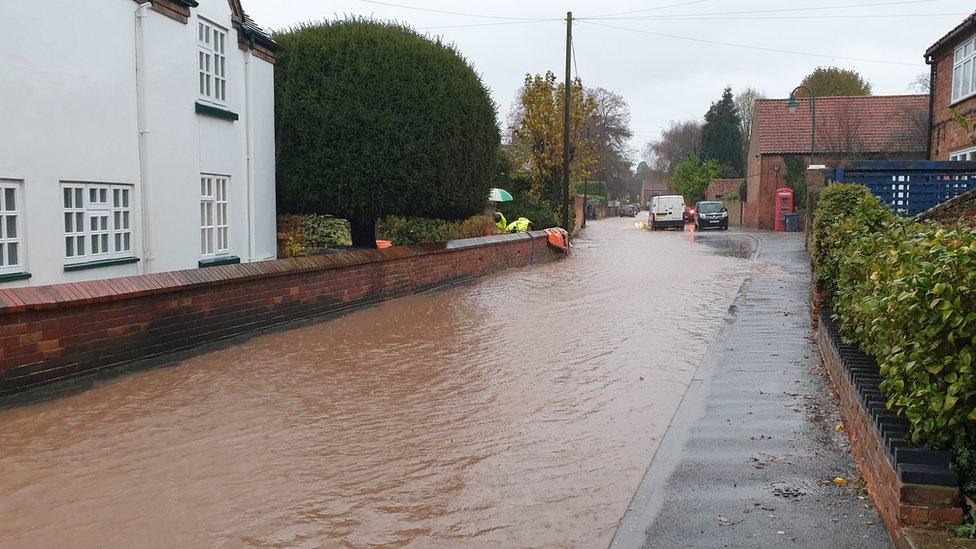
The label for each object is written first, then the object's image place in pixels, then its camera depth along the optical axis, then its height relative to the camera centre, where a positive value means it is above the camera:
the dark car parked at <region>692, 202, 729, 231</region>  45.28 -0.48
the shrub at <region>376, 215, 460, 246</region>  22.30 -0.63
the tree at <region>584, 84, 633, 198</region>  81.88 +7.48
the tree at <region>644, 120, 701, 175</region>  107.19 +8.22
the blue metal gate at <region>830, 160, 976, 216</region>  16.89 +0.55
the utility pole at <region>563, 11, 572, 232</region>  29.23 +3.48
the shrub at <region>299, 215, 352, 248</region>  20.89 -0.64
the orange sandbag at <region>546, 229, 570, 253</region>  25.38 -0.96
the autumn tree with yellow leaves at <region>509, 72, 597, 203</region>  31.86 +3.02
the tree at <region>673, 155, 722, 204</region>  69.31 +2.68
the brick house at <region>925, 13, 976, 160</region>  21.29 +3.28
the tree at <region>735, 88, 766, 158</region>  91.06 +11.13
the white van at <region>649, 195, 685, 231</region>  45.75 -0.29
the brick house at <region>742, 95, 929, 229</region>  42.88 +3.88
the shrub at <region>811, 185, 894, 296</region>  8.84 -0.15
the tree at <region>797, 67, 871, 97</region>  60.91 +9.11
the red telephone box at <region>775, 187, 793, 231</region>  42.81 +0.22
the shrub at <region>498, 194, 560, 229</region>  29.52 -0.15
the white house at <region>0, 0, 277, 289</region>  9.64 +0.92
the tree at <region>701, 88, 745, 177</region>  80.00 +6.85
